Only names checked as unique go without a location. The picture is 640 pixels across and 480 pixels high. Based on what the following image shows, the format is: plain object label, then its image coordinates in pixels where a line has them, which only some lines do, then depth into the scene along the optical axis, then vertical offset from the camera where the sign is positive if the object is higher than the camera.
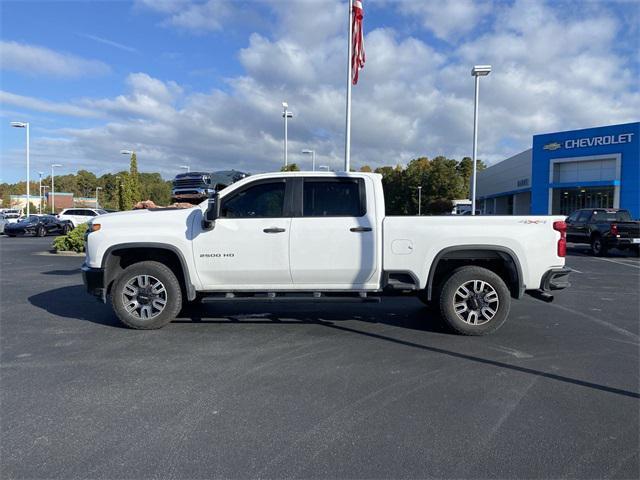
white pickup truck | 6.11 -0.37
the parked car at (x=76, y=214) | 32.61 +0.23
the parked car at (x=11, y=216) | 41.23 +0.04
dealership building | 31.94 +4.11
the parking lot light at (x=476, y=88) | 21.70 +6.33
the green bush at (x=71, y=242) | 17.58 -0.91
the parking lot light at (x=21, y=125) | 38.09 +7.18
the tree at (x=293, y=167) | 27.44 +3.18
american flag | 15.38 +5.89
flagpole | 15.54 +3.76
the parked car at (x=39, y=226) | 29.75 -0.57
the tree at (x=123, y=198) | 25.75 +1.07
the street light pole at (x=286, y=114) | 24.10 +5.34
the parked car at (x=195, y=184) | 16.67 +1.29
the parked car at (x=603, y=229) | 17.94 -0.15
